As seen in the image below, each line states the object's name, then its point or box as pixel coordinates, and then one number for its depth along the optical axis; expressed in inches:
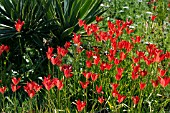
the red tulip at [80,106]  129.5
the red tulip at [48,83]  133.6
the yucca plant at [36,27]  186.1
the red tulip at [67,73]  140.9
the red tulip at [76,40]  155.3
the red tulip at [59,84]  135.0
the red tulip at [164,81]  134.3
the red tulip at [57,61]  145.2
